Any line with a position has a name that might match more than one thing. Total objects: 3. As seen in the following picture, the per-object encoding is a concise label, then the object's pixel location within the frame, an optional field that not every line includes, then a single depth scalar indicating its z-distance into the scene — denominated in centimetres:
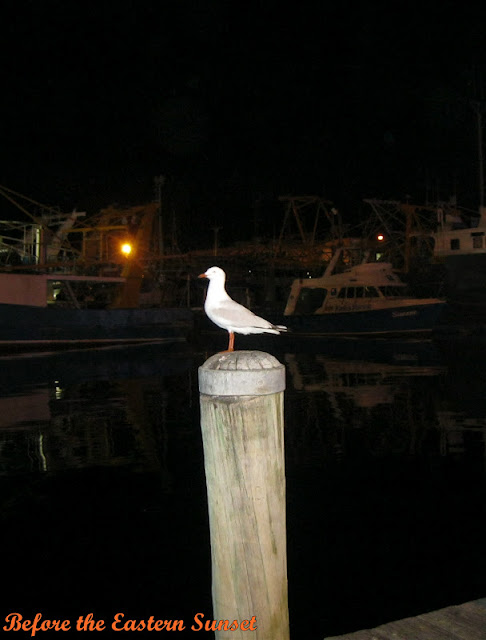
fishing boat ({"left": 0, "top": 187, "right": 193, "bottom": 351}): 2745
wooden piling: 268
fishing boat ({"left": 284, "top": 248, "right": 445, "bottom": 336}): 3047
